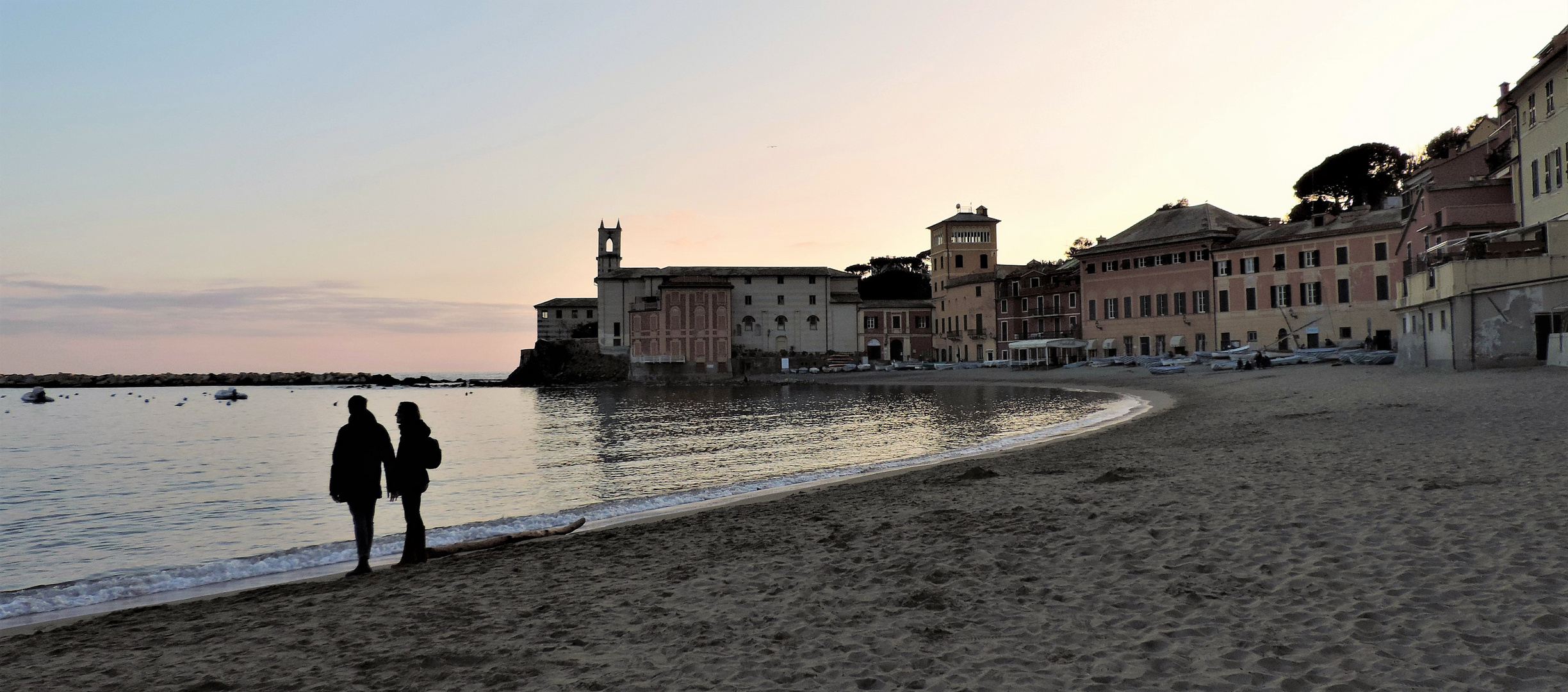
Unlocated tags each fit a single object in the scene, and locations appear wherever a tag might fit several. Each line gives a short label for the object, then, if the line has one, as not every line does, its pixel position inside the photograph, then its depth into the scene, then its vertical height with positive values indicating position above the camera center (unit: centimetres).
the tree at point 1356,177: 7425 +1567
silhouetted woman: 887 -92
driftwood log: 977 -203
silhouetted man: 860 -90
